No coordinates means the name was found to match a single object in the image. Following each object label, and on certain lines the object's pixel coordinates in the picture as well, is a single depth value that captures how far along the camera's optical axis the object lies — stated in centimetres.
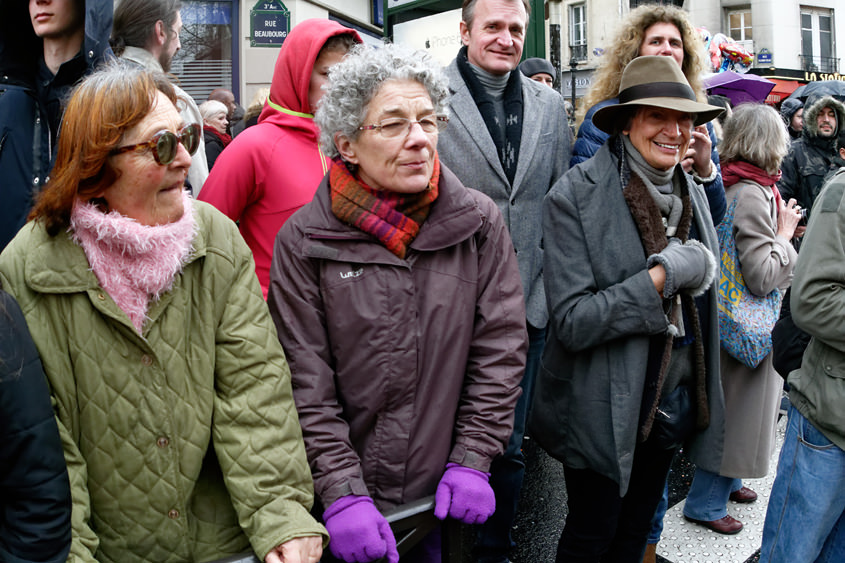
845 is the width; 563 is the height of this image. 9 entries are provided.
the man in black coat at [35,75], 254
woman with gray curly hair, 212
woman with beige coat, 369
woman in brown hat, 254
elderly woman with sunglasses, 174
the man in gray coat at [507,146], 320
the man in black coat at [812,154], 603
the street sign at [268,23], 1083
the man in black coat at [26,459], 154
